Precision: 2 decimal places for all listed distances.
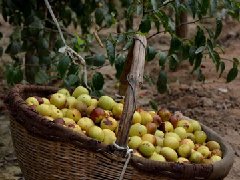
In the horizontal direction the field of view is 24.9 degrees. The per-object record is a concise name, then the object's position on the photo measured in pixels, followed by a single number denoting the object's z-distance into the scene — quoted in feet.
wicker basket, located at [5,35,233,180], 6.89
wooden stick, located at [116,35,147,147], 6.89
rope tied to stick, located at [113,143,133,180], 6.80
